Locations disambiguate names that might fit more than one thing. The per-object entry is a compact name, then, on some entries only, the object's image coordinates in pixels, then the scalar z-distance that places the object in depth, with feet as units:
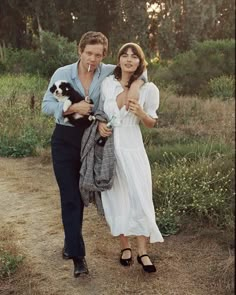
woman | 10.85
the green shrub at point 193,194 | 14.34
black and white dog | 10.71
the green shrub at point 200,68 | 41.86
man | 10.74
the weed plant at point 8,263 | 11.78
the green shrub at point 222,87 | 37.13
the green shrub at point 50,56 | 51.29
